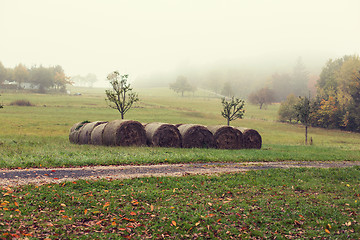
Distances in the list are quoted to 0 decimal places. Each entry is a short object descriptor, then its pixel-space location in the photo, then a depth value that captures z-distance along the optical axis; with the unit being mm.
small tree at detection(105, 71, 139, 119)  42000
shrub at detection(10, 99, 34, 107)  72938
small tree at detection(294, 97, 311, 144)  47625
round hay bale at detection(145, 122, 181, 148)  30344
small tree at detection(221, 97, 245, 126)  45884
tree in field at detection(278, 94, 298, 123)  81438
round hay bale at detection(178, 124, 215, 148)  31789
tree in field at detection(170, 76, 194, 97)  159000
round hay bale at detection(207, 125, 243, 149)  32875
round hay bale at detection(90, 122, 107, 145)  30141
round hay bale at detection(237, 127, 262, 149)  34656
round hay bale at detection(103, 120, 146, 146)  28828
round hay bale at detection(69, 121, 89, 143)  33375
